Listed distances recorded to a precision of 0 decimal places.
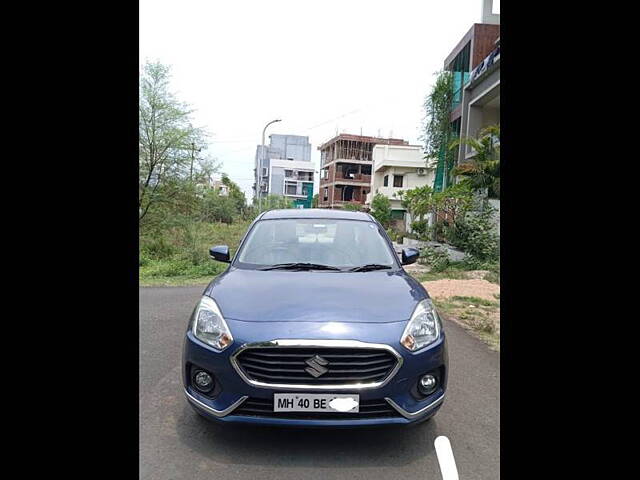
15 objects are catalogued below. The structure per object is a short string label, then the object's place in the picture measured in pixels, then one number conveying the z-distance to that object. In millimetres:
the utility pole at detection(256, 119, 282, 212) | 22234
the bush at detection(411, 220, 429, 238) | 16355
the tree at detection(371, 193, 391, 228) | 34600
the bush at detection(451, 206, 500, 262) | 11602
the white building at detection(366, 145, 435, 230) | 40875
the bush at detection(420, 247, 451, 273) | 12211
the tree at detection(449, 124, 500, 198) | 12016
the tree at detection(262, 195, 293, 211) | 41238
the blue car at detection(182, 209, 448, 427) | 2350
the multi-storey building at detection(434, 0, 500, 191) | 19625
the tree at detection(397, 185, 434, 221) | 15142
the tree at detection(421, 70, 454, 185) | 23844
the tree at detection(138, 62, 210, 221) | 12438
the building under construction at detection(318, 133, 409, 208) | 59375
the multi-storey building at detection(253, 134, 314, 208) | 77375
